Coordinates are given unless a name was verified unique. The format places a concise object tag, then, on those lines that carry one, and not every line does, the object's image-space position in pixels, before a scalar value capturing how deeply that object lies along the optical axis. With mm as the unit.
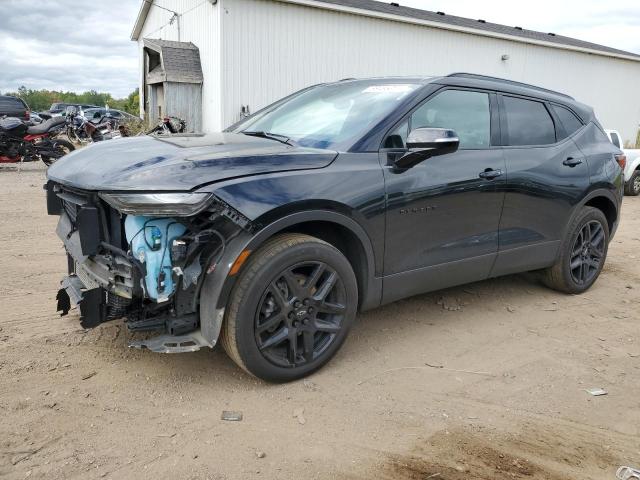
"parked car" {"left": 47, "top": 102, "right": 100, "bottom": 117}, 34075
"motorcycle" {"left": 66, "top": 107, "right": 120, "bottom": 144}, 14523
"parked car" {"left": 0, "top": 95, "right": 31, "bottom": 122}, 15789
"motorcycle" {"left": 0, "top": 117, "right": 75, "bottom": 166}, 12422
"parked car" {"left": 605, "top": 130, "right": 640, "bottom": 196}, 12922
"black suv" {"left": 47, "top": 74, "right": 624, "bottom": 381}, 2805
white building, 14078
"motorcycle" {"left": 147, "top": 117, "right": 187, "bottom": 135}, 10984
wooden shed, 15133
